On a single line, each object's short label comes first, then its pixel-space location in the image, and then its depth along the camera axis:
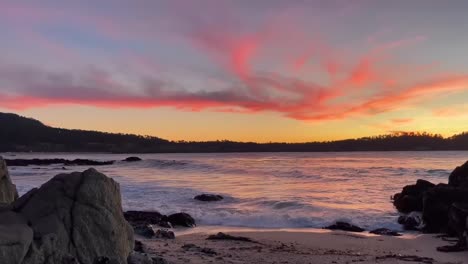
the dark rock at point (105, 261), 7.68
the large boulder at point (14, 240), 6.54
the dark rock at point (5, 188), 9.36
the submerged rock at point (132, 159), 94.01
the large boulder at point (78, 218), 7.61
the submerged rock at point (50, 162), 75.94
